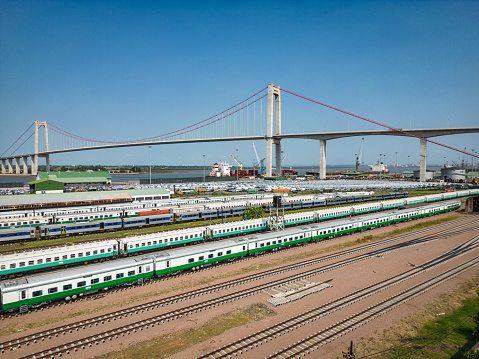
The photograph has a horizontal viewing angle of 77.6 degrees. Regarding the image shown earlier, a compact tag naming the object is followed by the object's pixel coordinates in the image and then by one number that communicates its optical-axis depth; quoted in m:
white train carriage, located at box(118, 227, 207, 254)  29.16
